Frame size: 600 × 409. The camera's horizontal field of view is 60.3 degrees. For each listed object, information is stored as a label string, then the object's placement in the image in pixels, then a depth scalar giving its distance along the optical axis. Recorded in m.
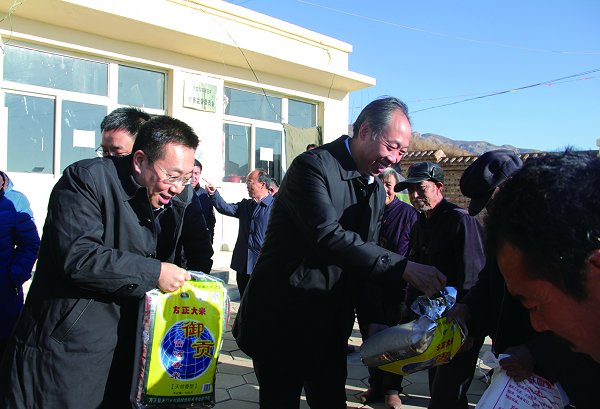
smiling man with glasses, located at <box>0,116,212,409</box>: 1.83
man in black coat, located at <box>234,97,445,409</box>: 2.26
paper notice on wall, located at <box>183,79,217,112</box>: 8.87
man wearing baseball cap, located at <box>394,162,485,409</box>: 2.83
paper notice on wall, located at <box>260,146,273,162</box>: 10.32
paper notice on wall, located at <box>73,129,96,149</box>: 7.87
